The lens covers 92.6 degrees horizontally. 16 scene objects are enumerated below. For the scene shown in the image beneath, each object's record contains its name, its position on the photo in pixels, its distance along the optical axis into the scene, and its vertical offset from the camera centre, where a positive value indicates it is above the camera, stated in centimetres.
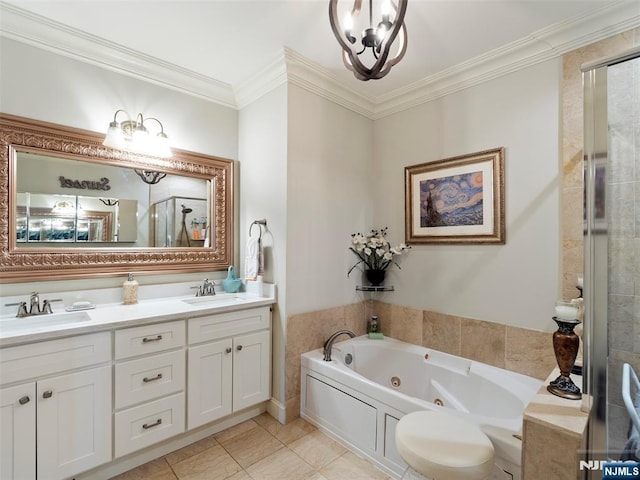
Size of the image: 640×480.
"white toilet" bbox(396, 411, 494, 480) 122 -89
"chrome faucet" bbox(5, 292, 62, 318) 180 -42
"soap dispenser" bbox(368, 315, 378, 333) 281 -80
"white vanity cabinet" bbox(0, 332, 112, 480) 146 -86
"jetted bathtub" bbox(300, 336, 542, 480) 165 -103
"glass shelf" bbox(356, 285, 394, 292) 279 -46
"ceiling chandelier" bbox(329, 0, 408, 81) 127 +88
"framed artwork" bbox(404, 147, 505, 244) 221 +31
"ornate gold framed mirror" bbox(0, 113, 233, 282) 189 +22
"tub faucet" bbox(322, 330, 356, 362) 228 -84
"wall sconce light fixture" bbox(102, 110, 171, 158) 207 +71
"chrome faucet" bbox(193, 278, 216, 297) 253 -43
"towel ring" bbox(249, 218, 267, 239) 251 +12
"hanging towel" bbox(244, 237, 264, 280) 244 -18
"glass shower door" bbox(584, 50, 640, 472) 122 -5
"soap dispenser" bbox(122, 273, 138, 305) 218 -39
